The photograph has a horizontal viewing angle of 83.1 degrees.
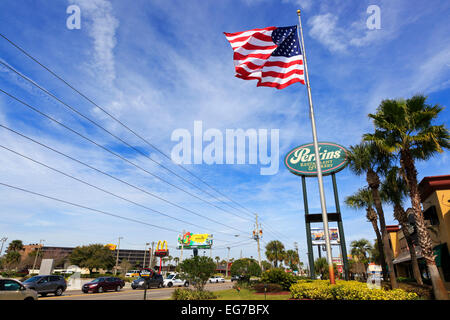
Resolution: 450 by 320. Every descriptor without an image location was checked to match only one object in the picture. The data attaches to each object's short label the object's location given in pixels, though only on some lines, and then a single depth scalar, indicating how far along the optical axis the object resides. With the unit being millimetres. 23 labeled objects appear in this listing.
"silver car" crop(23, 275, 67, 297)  18906
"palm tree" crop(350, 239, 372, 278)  60581
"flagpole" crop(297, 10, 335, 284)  10797
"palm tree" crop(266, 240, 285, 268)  75125
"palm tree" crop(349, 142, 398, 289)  19438
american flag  13047
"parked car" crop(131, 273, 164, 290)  29188
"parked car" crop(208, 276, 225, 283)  53681
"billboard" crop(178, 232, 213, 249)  81875
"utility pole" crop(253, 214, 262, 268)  48850
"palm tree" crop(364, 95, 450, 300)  14586
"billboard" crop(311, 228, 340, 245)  20320
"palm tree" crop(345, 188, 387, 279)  25155
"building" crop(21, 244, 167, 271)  86438
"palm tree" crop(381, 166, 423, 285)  19750
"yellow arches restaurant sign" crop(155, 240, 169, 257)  58684
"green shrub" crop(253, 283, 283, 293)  20280
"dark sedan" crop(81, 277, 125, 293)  23031
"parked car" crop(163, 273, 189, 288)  34656
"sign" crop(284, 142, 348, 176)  19734
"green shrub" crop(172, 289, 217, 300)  16984
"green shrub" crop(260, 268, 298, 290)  21141
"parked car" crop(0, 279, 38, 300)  12703
